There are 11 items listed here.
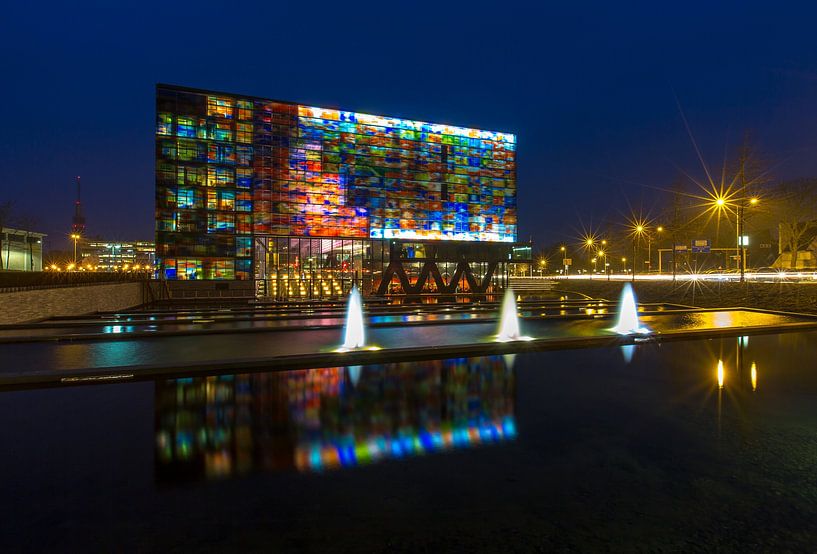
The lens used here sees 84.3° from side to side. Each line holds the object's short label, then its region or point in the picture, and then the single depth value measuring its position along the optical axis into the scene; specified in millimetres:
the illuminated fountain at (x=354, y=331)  12452
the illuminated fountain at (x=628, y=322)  14934
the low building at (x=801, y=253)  66994
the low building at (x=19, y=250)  74625
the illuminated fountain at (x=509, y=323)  13828
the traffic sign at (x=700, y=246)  37844
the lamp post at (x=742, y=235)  28083
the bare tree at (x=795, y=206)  57156
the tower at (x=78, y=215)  181562
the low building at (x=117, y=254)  129250
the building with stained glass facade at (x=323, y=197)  48406
